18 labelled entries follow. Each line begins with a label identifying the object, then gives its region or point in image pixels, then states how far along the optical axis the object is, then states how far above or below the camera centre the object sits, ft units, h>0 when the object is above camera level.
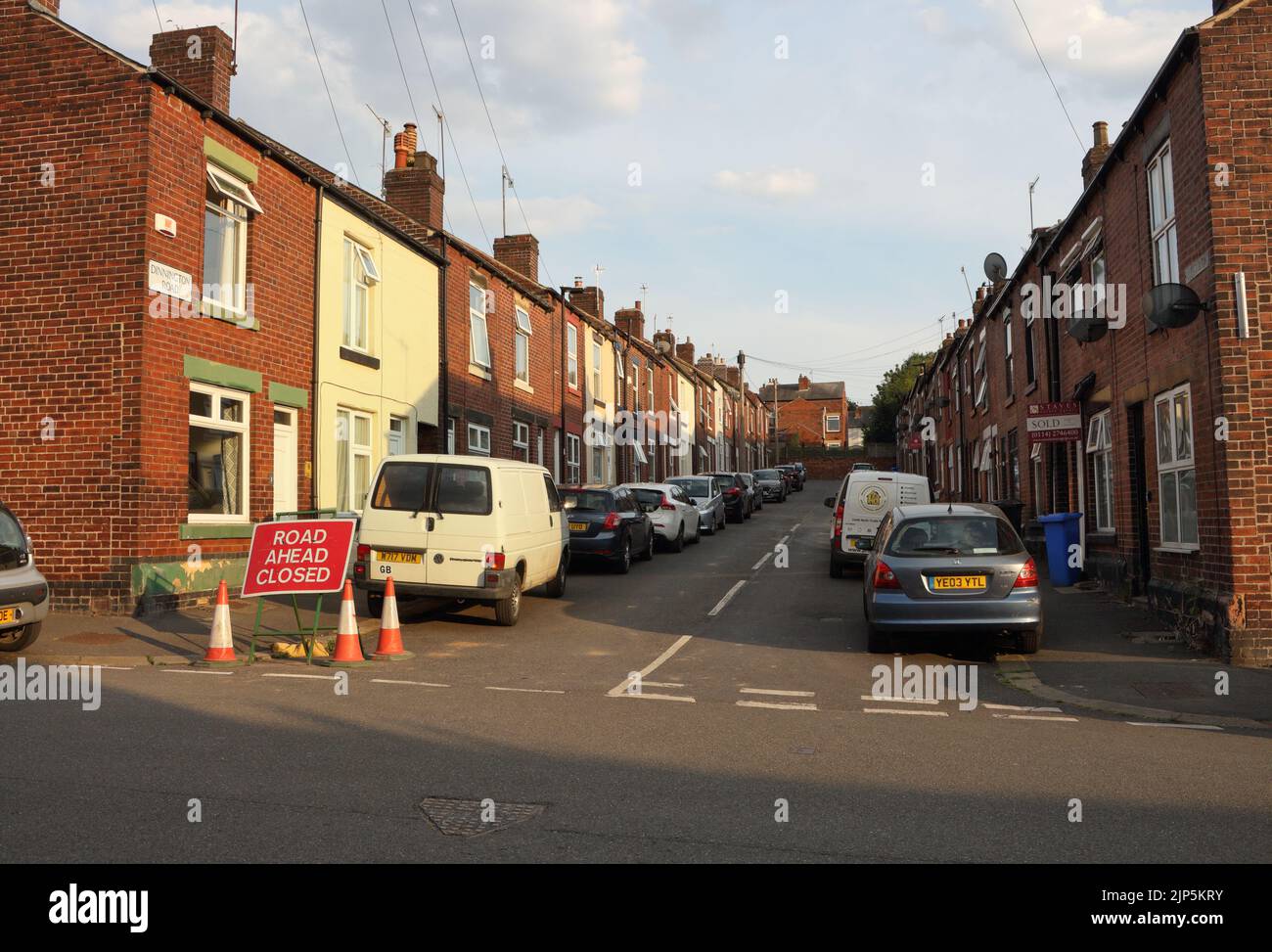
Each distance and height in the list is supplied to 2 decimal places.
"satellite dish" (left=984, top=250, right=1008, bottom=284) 82.10 +19.59
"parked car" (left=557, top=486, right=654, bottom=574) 61.31 -0.43
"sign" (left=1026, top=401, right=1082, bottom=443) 54.24 +4.56
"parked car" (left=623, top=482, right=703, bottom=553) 77.08 +0.56
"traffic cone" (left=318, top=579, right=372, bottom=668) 33.45 -3.98
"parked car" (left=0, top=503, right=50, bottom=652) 31.27 -2.00
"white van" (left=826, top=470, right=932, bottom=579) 59.00 +0.56
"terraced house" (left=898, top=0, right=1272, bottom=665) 34.14 +6.77
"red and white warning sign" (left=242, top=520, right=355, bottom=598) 34.68 -1.24
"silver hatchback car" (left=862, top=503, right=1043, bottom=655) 33.73 -2.38
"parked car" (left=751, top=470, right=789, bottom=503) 156.97 +4.63
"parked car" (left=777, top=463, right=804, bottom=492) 190.49 +7.12
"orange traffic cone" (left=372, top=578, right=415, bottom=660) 34.60 -3.96
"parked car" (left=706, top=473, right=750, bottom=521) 111.75 +2.19
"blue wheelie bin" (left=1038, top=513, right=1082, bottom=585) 54.80 -1.66
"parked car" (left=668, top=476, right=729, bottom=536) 95.30 +1.50
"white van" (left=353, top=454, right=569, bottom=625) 39.47 -0.50
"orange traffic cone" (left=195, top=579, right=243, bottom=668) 32.94 -3.83
